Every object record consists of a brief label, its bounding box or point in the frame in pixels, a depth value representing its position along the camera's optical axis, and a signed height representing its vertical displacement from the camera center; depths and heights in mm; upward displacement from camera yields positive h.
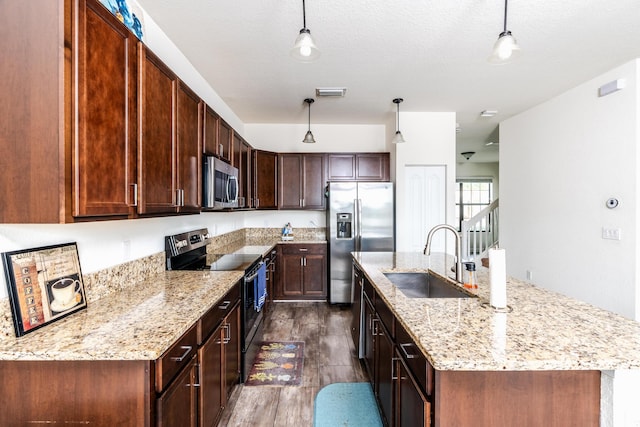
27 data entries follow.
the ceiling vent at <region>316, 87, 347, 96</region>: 3594 +1374
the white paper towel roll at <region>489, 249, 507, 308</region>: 1489 -308
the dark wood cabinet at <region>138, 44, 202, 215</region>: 1594 +406
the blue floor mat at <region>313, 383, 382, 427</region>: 2073 -1350
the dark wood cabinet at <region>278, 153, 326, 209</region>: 4855 +522
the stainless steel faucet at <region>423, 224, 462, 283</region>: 1948 -269
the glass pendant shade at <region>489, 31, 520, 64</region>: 1674 +856
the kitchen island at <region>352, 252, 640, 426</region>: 1016 -482
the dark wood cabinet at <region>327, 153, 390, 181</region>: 4852 +669
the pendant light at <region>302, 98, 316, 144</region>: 4027 +944
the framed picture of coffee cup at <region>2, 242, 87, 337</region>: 1231 -306
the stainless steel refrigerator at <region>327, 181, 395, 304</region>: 4441 -190
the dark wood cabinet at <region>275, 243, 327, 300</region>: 4578 -853
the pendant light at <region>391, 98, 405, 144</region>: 3930 +935
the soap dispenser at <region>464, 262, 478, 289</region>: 1850 -378
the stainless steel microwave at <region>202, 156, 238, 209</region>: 2420 +225
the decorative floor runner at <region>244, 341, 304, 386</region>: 2555 -1331
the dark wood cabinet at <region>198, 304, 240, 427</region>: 1642 -919
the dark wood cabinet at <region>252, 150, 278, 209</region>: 4512 +475
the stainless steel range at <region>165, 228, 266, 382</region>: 2516 -457
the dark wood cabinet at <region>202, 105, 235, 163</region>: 2490 +649
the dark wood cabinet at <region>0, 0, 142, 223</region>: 1092 +345
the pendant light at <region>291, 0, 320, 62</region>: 1737 +901
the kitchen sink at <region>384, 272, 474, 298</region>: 2365 -538
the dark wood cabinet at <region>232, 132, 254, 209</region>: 3438 +515
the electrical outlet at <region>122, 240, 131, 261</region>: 2004 -239
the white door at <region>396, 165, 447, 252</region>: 4656 +59
